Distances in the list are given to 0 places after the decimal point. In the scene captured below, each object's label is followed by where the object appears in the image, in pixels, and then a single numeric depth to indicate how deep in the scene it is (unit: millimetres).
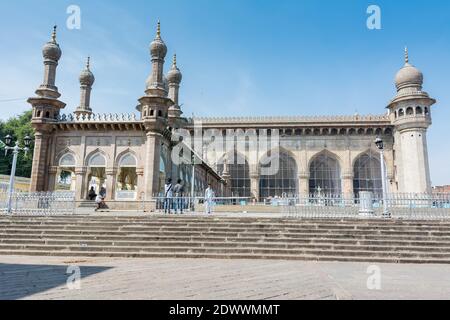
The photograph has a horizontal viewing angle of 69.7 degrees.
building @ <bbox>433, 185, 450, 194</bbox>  39500
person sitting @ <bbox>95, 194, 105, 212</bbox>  16511
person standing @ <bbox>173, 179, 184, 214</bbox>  13303
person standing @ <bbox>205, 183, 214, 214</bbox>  13410
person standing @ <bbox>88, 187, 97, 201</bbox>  18406
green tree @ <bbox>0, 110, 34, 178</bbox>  38812
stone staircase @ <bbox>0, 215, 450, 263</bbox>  8375
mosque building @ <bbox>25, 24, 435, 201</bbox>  18641
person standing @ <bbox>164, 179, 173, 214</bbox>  13367
